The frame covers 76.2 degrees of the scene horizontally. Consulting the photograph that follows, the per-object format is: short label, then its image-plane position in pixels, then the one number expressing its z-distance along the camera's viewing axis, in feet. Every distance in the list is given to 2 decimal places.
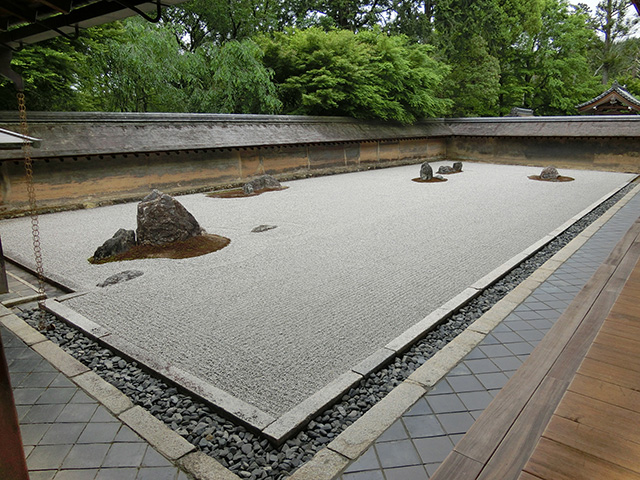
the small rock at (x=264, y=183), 39.60
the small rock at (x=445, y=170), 49.01
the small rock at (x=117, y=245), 19.58
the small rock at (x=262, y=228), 24.52
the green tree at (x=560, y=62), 75.51
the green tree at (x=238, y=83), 49.42
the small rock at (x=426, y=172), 43.91
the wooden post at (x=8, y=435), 5.27
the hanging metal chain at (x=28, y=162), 12.34
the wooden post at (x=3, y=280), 14.98
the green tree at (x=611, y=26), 91.04
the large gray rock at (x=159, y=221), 20.77
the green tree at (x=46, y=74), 31.91
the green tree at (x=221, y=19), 65.57
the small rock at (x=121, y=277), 16.39
